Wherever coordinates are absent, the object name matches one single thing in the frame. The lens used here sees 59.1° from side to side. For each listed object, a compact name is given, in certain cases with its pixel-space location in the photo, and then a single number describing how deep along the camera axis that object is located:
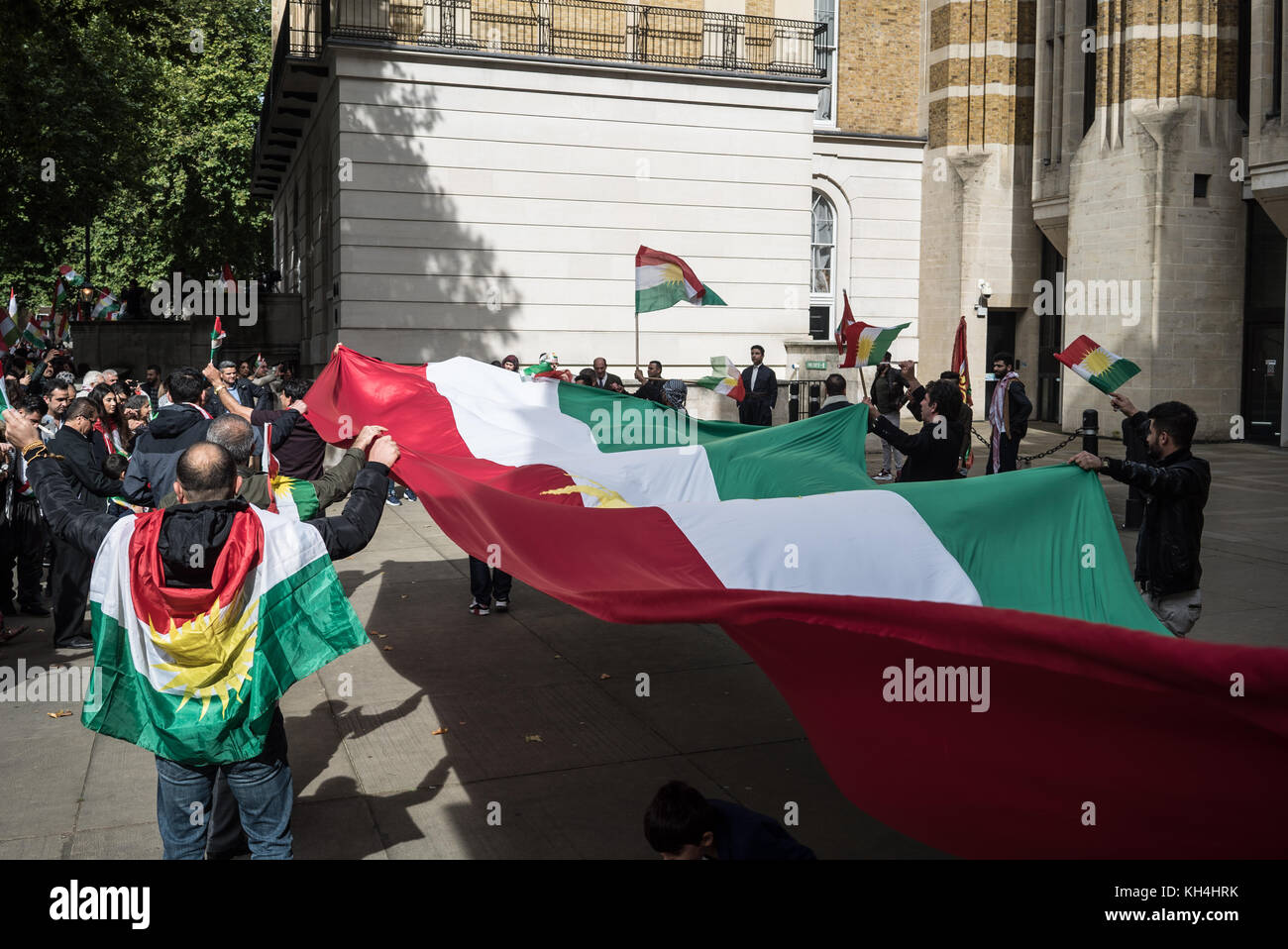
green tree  19.28
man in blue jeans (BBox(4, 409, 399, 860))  3.96
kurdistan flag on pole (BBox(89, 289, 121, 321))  32.22
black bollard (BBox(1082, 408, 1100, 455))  11.05
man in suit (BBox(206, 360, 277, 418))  15.30
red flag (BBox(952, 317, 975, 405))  15.86
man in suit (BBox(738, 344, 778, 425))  17.78
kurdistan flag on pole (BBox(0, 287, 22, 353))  15.56
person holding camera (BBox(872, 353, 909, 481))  16.50
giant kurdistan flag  3.53
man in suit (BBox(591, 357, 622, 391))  17.18
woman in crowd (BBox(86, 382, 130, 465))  9.34
